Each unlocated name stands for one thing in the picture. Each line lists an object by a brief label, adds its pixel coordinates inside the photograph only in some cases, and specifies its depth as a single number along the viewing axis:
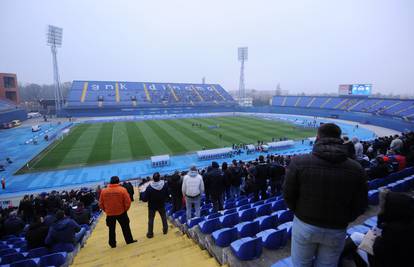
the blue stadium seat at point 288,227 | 4.26
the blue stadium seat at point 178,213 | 7.39
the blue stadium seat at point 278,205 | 6.29
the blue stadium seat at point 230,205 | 7.61
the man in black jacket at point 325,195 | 2.05
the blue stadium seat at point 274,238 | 4.02
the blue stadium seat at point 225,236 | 4.34
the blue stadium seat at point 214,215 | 5.93
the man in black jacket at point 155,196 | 5.75
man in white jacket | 6.00
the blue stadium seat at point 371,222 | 4.16
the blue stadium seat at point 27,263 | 4.11
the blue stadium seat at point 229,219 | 5.29
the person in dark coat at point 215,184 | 7.16
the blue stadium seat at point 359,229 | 3.85
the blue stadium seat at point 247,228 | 4.57
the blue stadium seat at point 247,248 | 3.73
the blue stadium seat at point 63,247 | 4.94
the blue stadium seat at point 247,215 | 5.63
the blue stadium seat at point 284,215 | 5.10
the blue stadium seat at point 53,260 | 4.28
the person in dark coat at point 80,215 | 7.52
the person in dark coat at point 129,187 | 10.56
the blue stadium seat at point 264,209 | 6.04
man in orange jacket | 5.14
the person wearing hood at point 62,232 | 4.96
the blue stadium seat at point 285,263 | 3.09
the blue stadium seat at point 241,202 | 7.77
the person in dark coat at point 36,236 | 5.08
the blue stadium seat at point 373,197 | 5.47
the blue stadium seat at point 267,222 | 4.85
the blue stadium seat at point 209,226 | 4.99
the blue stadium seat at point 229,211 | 6.22
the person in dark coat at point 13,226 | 7.12
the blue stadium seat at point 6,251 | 5.02
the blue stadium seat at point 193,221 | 5.67
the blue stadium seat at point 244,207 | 6.58
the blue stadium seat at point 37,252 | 4.72
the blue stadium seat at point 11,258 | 4.55
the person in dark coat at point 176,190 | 7.35
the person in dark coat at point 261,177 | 7.47
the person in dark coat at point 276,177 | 7.59
